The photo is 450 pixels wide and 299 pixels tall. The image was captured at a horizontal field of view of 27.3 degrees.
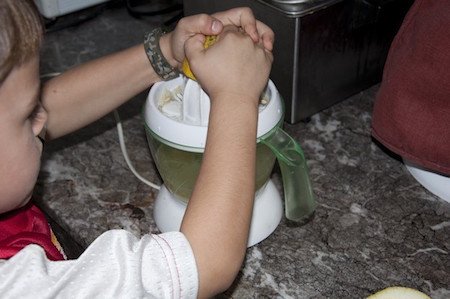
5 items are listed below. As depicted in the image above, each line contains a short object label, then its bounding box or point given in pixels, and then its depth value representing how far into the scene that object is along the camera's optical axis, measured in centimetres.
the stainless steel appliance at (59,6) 134
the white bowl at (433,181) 106
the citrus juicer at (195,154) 94
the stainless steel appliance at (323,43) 108
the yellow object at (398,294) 95
